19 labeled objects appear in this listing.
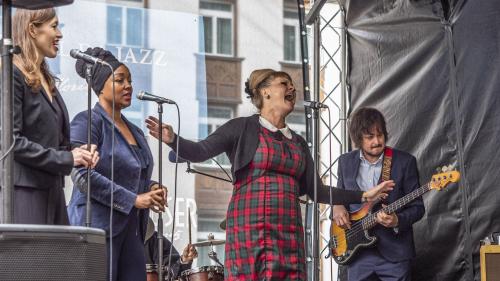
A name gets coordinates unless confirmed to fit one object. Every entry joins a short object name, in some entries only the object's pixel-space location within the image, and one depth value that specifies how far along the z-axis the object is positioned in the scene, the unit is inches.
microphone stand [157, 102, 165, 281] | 209.6
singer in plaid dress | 209.3
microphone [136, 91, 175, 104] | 208.2
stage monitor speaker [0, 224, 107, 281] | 137.0
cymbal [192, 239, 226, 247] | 335.1
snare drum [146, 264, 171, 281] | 304.2
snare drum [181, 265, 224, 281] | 308.5
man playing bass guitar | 246.1
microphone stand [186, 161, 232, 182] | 265.1
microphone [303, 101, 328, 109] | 227.8
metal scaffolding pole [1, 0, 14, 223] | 152.6
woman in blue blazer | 197.9
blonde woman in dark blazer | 167.3
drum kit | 306.9
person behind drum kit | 323.6
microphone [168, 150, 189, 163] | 212.5
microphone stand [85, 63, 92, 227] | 180.4
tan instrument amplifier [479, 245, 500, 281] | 244.7
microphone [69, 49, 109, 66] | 194.9
